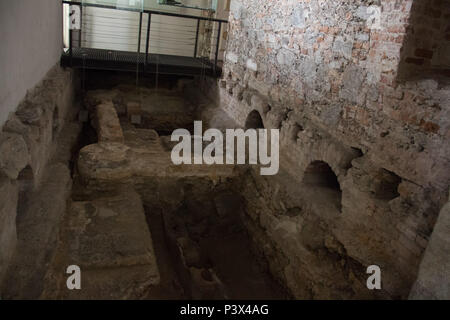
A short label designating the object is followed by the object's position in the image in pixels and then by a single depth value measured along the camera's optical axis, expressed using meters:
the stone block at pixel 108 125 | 5.24
